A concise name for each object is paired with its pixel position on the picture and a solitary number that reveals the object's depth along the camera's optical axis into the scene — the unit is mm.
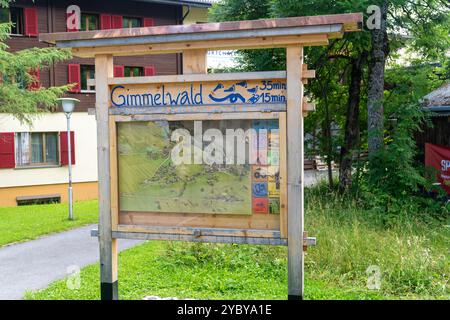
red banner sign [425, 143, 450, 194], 14914
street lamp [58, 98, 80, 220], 15617
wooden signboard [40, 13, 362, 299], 5586
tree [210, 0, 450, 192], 14891
